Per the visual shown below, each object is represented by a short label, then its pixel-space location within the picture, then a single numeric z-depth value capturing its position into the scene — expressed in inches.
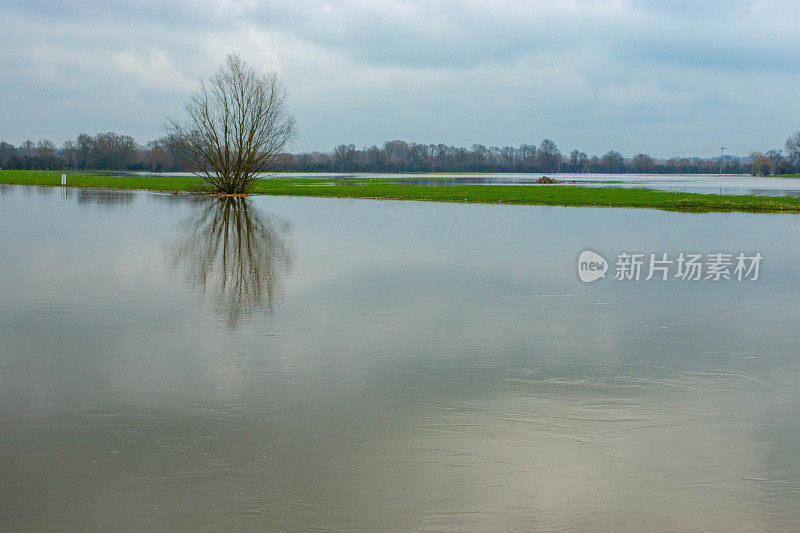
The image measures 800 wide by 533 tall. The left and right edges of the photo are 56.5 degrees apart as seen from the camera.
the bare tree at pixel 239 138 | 2097.7
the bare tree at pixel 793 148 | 6934.1
